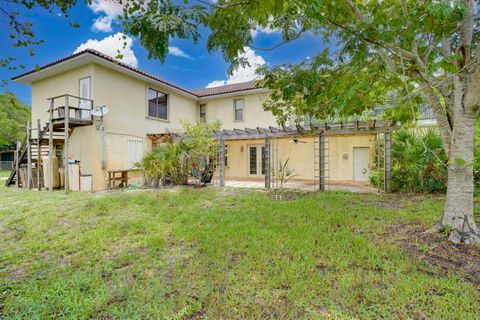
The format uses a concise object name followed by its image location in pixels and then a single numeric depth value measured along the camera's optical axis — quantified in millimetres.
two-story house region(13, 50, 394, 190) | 11797
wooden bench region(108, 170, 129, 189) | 12062
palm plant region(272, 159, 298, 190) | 9875
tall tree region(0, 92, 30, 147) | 30000
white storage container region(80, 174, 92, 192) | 11664
